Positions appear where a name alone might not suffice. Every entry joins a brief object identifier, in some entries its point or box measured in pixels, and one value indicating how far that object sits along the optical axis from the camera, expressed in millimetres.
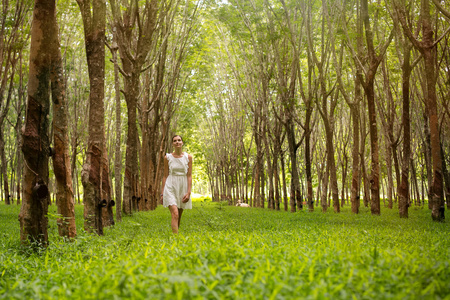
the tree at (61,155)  5527
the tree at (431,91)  8859
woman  6895
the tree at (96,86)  6996
